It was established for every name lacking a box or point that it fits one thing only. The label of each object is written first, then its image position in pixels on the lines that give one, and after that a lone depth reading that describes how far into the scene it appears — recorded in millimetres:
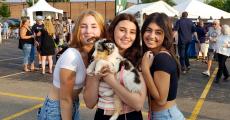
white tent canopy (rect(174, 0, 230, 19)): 14495
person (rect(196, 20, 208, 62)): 12062
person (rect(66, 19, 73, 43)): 16439
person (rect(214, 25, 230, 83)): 7841
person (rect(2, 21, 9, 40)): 24380
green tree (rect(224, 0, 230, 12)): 51972
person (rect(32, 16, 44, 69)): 8990
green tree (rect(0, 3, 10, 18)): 49271
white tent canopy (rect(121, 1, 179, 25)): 14460
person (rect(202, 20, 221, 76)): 9585
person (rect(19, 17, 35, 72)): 9064
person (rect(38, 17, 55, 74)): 8819
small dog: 1805
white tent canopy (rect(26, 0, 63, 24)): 21830
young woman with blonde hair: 1997
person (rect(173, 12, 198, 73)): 9885
